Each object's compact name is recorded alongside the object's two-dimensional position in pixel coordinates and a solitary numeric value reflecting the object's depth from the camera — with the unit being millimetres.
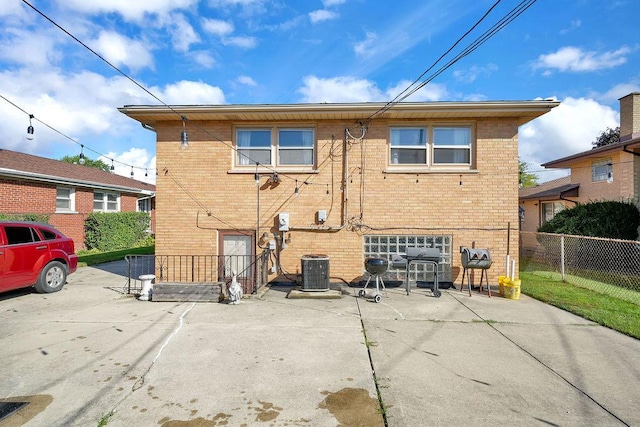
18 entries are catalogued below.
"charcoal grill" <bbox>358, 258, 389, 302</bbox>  7211
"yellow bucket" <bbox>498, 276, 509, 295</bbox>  7536
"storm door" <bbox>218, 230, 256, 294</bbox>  8609
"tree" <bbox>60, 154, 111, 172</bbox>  56562
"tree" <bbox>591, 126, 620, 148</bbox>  27844
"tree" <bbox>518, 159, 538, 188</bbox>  45891
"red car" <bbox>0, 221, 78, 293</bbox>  6965
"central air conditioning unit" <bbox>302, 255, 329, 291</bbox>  7598
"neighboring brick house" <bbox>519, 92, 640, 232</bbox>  12625
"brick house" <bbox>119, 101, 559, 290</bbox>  8281
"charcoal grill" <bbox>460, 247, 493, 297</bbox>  7594
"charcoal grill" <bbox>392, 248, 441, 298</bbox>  7637
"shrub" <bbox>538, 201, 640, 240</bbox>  11430
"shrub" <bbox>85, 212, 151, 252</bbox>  16109
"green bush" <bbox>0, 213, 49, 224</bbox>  11790
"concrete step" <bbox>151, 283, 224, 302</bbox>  7035
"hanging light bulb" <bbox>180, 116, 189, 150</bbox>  7109
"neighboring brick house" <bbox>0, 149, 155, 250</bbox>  12984
